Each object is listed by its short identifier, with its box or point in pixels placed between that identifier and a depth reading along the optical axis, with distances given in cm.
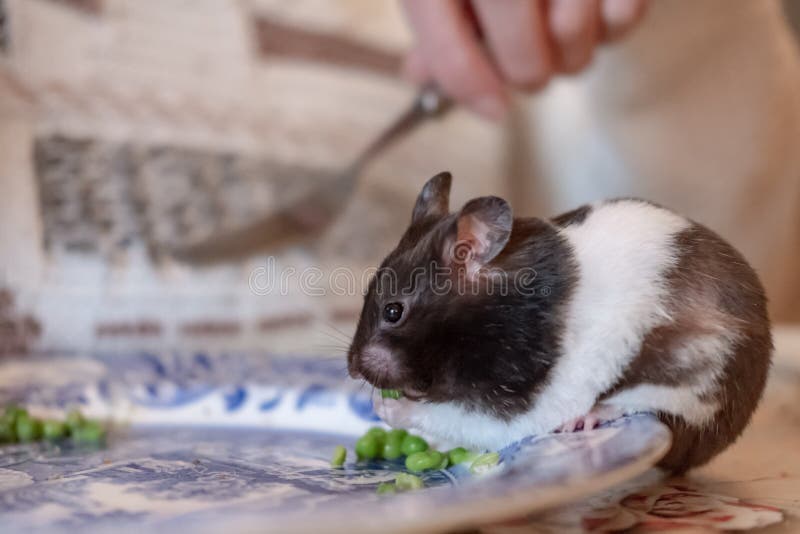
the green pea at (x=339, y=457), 43
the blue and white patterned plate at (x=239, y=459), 35
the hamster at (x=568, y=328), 41
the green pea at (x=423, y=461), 42
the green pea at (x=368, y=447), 44
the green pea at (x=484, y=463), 41
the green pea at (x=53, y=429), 48
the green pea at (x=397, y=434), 45
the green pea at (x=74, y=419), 48
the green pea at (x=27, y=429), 47
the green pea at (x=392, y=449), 44
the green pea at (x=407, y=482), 40
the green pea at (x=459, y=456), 42
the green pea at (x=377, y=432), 45
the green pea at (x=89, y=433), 48
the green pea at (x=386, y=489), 40
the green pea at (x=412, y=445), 44
